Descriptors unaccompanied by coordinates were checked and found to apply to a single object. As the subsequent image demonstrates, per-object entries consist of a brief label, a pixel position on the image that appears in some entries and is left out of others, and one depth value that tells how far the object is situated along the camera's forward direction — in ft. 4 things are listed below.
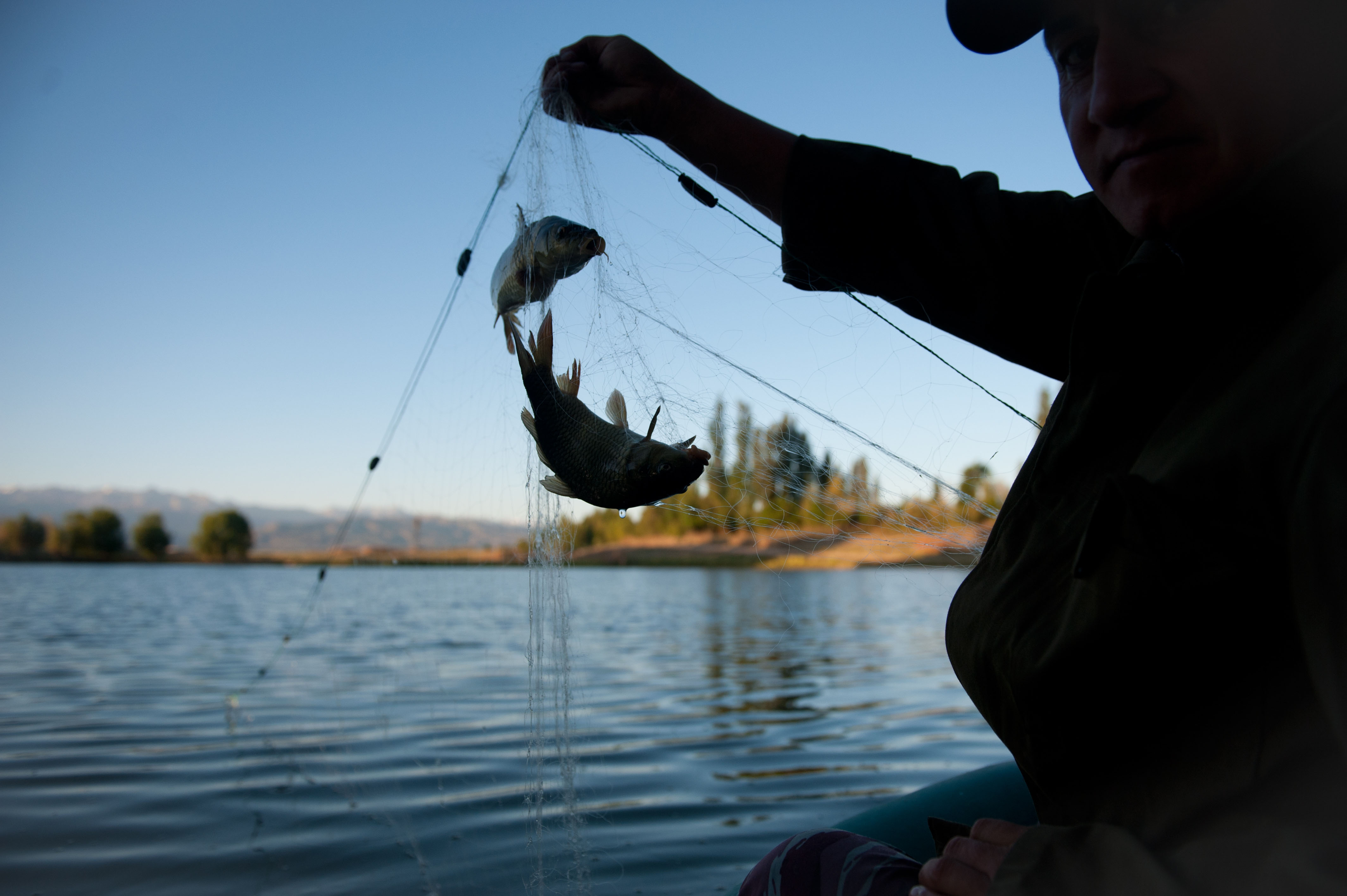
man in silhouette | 2.94
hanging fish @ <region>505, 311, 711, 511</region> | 6.44
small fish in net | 7.08
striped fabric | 4.62
